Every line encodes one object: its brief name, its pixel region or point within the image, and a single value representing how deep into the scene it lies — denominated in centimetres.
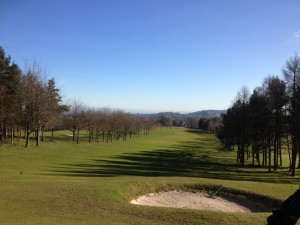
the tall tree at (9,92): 5627
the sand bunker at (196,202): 2106
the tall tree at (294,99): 3909
